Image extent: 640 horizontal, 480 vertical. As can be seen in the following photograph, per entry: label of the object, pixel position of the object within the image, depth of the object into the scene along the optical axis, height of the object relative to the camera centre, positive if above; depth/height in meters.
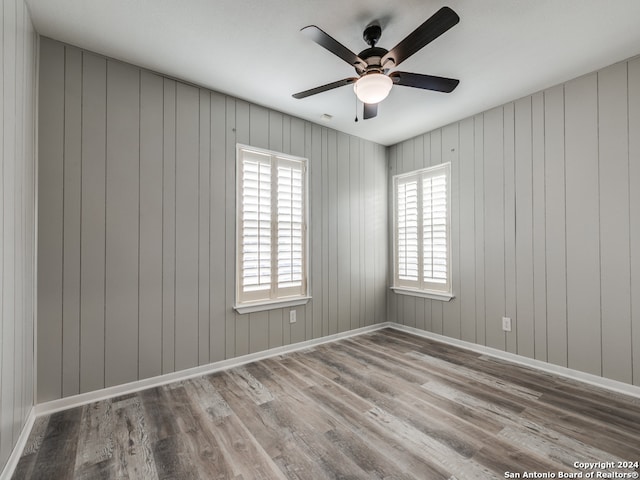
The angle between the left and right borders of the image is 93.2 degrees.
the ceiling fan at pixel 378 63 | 1.75 +1.19
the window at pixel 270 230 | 3.15 +0.14
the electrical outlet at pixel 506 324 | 3.19 -0.86
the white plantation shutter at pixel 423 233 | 3.79 +0.13
